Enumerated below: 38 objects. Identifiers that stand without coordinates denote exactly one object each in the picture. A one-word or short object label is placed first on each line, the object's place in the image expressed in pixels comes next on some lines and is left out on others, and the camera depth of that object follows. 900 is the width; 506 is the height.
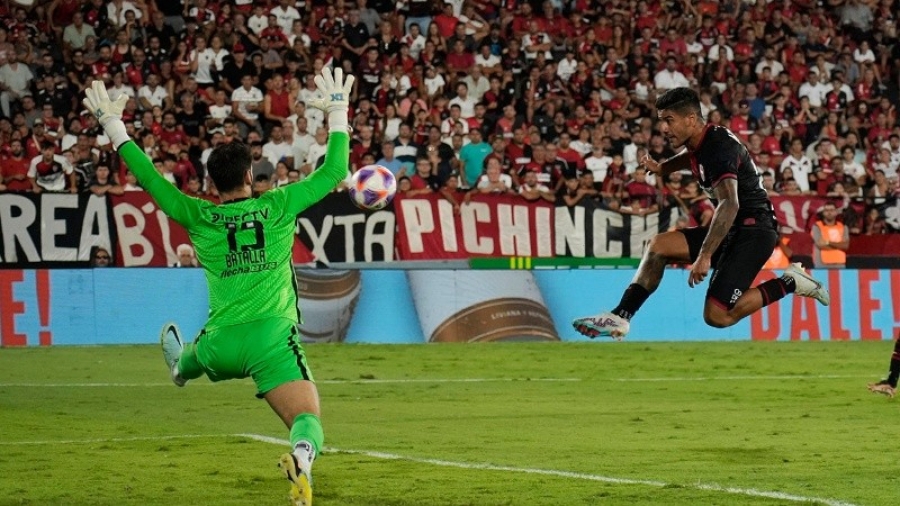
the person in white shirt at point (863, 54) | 31.62
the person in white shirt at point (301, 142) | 24.50
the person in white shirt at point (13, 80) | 24.75
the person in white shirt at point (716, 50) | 30.55
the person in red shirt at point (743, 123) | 28.67
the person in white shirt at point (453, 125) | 25.76
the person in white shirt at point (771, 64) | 30.67
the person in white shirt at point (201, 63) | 26.05
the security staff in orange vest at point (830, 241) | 24.44
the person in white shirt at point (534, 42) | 29.08
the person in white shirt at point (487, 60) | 28.31
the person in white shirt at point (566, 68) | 29.02
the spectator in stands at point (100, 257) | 21.89
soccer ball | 11.72
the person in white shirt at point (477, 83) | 27.66
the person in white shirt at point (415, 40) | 27.92
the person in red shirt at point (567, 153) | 26.20
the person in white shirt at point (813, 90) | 30.23
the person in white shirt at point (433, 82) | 27.14
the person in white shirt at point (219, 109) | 25.19
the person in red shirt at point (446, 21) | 28.56
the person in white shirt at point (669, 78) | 29.28
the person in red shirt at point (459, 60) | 28.00
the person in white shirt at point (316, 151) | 24.19
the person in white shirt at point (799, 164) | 27.61
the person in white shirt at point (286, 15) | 27.59
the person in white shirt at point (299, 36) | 26.98
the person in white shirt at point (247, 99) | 25.48
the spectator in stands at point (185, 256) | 22.23
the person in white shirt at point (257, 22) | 27.11
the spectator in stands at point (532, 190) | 24.15
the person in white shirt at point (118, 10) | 26.41
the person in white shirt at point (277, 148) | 24.27
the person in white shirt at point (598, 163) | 26.25
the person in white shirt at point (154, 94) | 25.20
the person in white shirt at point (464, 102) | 27.05
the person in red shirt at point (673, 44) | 30.30
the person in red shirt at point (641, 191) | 25.14
